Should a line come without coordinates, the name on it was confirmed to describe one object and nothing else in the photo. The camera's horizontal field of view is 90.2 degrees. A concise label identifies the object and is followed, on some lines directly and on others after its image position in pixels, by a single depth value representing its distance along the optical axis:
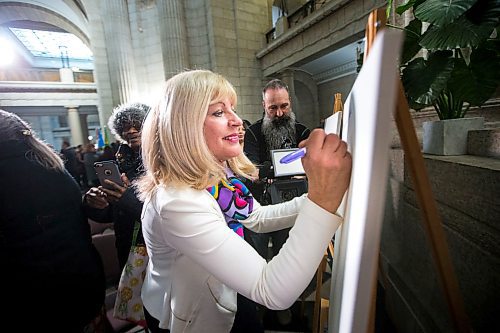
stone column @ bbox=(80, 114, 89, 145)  17.33
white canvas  0.33
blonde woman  0.60
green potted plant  1.08
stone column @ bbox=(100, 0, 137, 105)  7.45
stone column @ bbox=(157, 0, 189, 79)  7.38
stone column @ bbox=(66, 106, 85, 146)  15.73
